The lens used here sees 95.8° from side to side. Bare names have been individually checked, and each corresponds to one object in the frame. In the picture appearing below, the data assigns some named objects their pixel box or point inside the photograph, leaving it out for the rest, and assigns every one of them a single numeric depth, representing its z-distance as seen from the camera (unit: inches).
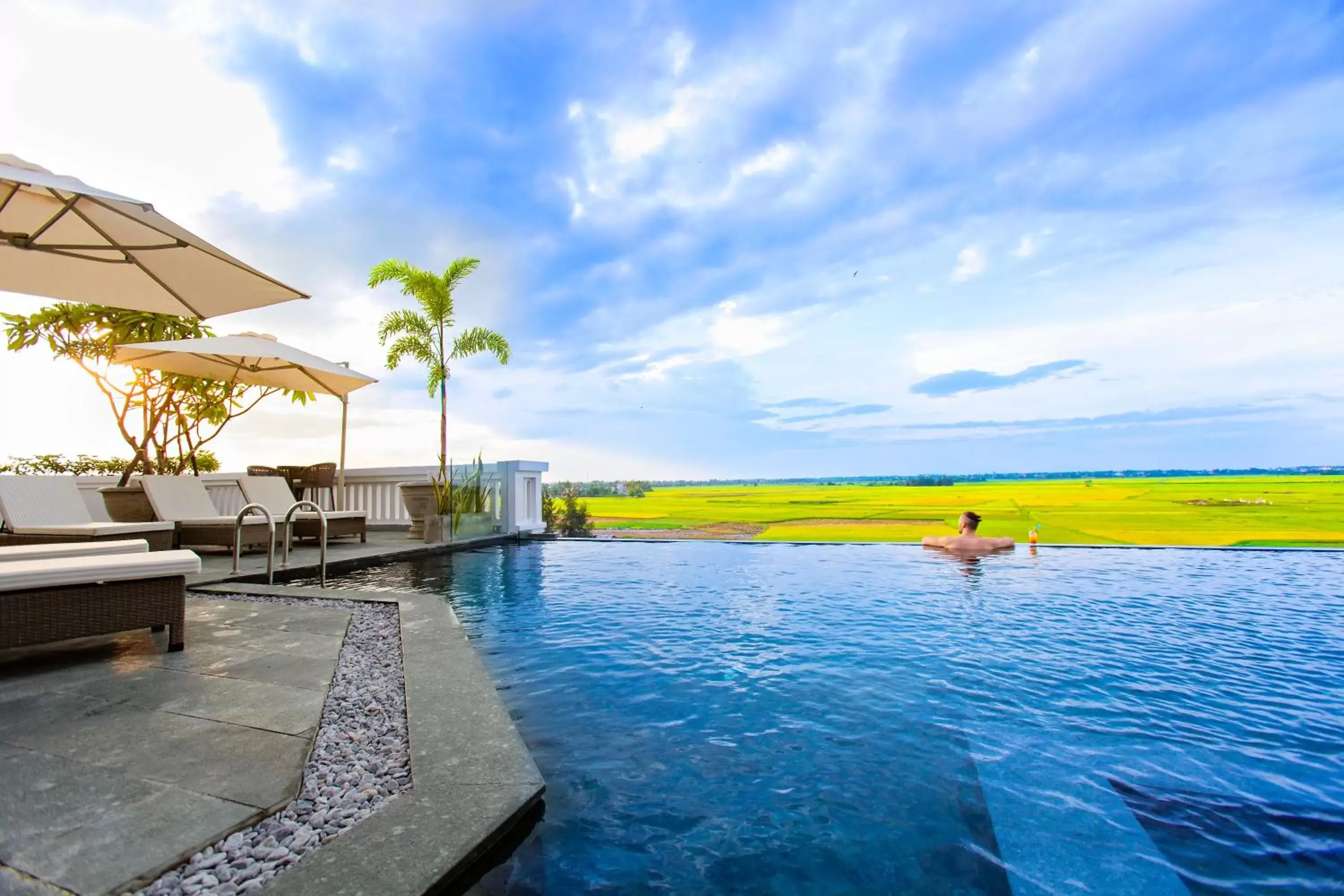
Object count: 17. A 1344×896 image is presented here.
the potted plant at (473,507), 375.6
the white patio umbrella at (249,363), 286.2
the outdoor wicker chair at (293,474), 409.7
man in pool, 387.5
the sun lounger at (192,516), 285.1
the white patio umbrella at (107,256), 142.9
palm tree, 479.8
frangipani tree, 426.9
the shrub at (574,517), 466.9
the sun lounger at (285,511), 325.1
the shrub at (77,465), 455.8
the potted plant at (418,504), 369.1
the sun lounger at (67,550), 150.3
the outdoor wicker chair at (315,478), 408.2
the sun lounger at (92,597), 114.2
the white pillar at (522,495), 408.8
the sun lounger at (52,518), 216.1
